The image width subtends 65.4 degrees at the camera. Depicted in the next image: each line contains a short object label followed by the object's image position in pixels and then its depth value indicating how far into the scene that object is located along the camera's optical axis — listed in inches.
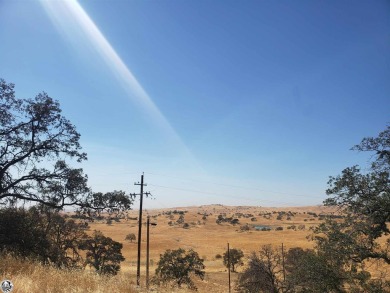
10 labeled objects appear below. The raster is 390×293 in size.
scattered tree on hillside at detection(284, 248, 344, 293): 775.7
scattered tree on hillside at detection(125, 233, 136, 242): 3318.9
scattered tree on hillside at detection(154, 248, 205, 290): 1369.3
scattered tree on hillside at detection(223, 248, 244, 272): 2096.5
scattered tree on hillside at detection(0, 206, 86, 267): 555.8
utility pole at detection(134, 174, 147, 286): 1192.5
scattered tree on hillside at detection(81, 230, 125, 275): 1398.9
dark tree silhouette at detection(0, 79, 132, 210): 617.9
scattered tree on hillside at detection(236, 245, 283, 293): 1096.2
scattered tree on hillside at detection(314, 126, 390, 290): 611.2
